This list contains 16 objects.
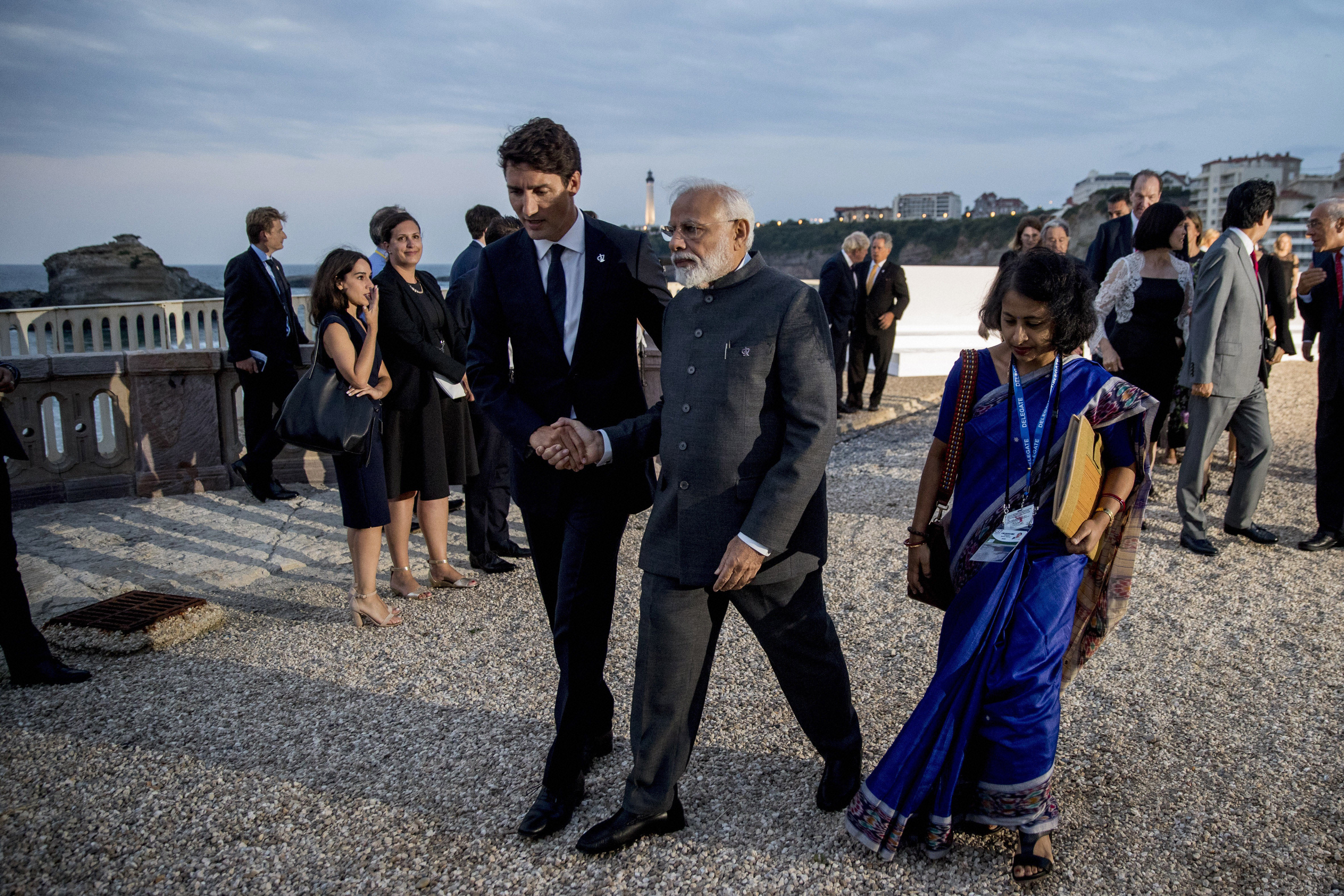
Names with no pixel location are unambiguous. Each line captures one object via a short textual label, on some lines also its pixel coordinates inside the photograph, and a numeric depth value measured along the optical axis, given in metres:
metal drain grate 4.41
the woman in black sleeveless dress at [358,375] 4.31
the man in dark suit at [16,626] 3.78
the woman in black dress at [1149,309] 5.61
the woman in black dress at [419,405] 4.71
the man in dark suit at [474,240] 5.93
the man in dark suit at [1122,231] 6.78
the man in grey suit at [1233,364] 5.36
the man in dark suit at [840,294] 9.87
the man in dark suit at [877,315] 10.32
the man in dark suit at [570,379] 2.88
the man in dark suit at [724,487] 2.45
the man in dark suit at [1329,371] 5.55
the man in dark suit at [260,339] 7.09
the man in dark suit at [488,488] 5.49
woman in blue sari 2.51
